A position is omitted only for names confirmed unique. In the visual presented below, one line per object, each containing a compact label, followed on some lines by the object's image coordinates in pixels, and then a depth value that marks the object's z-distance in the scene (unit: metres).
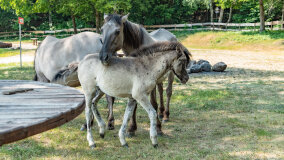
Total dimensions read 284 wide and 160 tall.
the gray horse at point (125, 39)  4.27
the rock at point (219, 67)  12.29
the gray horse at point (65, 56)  5.68
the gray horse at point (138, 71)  4.16
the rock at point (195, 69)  12.25
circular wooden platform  1.97
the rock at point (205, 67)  12.38
